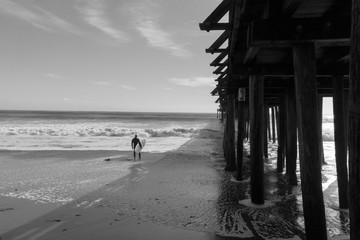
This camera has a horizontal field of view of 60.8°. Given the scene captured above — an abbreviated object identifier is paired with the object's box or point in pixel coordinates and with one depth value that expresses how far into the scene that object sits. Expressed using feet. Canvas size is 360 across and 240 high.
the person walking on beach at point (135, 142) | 47.44
